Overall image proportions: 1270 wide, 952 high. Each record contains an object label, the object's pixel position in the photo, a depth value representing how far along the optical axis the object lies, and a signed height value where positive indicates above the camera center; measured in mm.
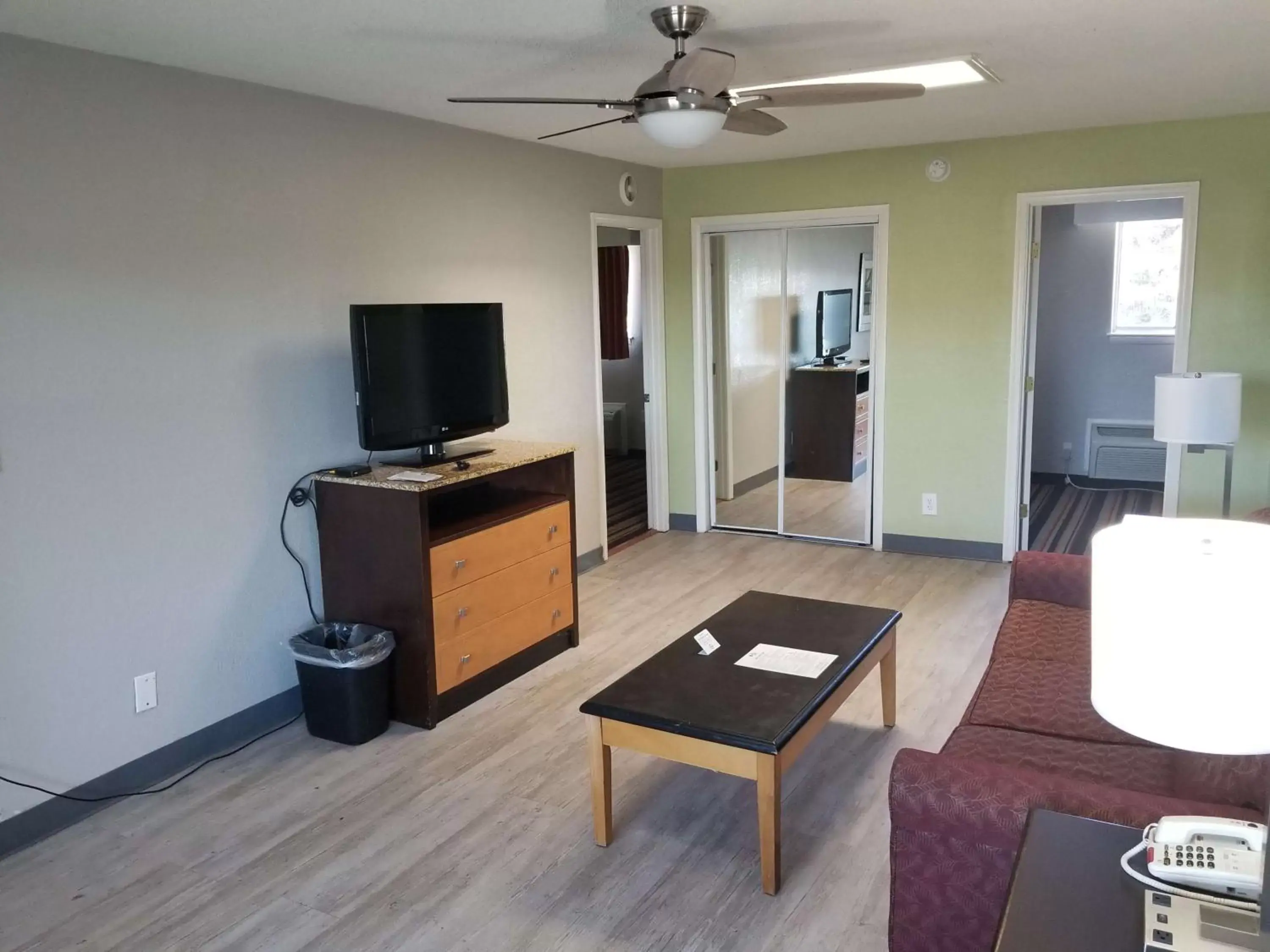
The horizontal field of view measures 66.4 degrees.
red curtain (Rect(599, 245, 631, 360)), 7918 +190
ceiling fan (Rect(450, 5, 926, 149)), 2418 +604
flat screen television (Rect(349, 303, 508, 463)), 3533 -168
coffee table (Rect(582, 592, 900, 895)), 2451 -1020
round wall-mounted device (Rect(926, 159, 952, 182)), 5148 +780
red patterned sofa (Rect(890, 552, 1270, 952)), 1826 -1039
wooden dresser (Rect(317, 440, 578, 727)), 3428 -898
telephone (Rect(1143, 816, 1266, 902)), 1402 -802
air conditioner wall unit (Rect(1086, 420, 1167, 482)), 6859 -977
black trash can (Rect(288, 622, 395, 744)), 3324 -1217
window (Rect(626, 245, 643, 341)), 8000 +304
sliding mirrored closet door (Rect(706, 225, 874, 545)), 5766 -365
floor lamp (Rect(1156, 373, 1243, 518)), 4188 -416
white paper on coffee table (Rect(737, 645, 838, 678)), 2842 -1007
